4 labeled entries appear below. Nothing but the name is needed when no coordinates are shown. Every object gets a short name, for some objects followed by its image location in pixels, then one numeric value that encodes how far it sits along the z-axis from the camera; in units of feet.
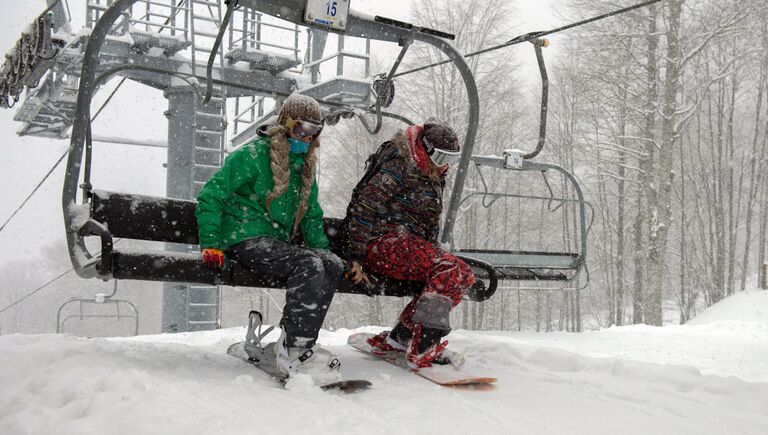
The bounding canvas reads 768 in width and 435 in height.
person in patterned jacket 11.49
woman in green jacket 10.13
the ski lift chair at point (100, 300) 27.02
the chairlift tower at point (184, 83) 32.91
